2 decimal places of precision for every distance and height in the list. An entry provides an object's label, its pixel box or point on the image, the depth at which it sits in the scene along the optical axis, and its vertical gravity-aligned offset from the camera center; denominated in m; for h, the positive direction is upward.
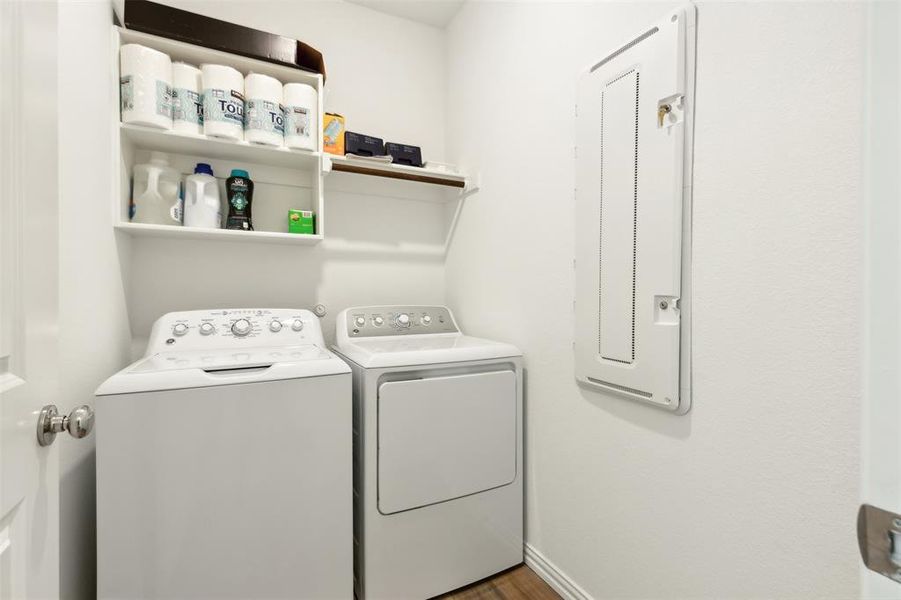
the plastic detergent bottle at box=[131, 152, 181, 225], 1.60 +0.39
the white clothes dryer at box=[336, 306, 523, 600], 1.43 -0.64
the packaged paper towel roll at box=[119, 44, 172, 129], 1.44 +0.74
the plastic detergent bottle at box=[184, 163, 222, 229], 1.67 +0.38
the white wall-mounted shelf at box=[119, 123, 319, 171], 1.54 +0.60
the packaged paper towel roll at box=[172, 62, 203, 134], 1.54 +0.74
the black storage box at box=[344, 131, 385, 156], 1.92 +0.71
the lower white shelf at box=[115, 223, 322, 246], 1.52 +0.24
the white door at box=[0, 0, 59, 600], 0.51 -0.01
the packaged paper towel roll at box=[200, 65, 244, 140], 1.57 +0.74
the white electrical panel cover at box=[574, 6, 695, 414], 1.09 +0.23
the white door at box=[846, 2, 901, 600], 0.34 -0.02
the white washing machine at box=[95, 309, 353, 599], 1.10 -0.55
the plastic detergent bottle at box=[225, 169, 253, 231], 1.74 +0.39
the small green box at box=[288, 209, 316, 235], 1.86 +0.32
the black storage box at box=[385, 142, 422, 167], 2.01 +0.69
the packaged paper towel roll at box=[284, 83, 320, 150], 1.71 +0.75
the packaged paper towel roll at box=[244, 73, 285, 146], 1.64 +0.74
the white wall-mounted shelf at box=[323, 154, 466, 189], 1.85 +0.59
